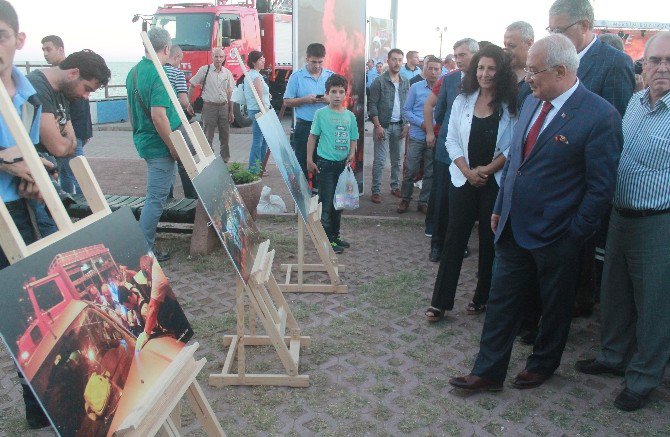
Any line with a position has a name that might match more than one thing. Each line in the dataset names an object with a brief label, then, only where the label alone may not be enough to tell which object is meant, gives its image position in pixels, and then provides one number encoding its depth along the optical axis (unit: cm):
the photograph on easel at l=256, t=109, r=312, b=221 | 455
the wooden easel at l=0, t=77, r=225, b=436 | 181
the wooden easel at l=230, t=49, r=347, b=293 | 499
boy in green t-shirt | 557
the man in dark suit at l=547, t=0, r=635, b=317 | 384
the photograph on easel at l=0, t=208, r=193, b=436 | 169
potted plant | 601
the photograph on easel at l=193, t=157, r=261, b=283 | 312
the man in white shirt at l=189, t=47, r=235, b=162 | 966
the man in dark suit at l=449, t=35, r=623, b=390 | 306
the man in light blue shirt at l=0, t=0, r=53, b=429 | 262
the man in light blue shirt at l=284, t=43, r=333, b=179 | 650
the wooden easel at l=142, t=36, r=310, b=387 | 329
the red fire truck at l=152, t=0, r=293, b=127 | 1609
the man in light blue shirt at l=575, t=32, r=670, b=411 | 319
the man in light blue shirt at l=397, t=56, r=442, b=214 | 724
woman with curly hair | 404
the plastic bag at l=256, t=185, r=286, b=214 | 741
